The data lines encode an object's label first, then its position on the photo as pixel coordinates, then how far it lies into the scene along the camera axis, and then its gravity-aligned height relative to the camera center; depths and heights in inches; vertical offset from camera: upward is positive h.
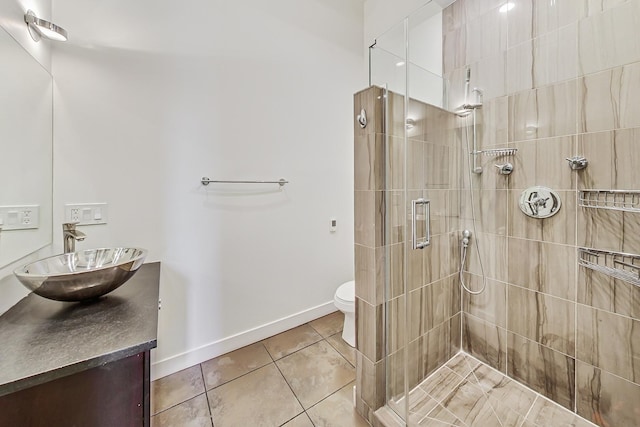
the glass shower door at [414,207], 54.5 +1.6
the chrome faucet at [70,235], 51.8 -3.8
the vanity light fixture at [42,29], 45.3 +35.6
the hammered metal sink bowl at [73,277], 32.7 -8.9
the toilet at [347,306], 75.4 -27.4
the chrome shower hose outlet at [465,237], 71.3 -6.6
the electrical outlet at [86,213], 55.1 +0.8
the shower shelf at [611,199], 46.6 +2.6
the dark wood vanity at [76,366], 24.5 -15.2
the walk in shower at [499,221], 49.8 -1.7
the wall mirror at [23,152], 38.9 +11.4
